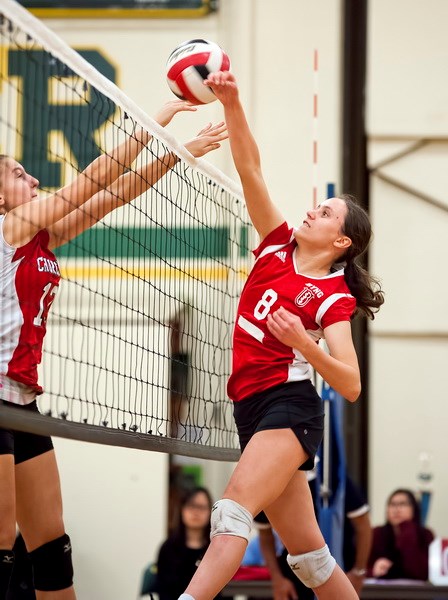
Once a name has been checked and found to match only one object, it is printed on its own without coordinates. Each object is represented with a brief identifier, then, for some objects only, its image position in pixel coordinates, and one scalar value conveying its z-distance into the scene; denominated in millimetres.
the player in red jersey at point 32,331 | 8537
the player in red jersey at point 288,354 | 8291
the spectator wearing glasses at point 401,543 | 16376
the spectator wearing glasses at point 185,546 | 15801
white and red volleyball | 9782
